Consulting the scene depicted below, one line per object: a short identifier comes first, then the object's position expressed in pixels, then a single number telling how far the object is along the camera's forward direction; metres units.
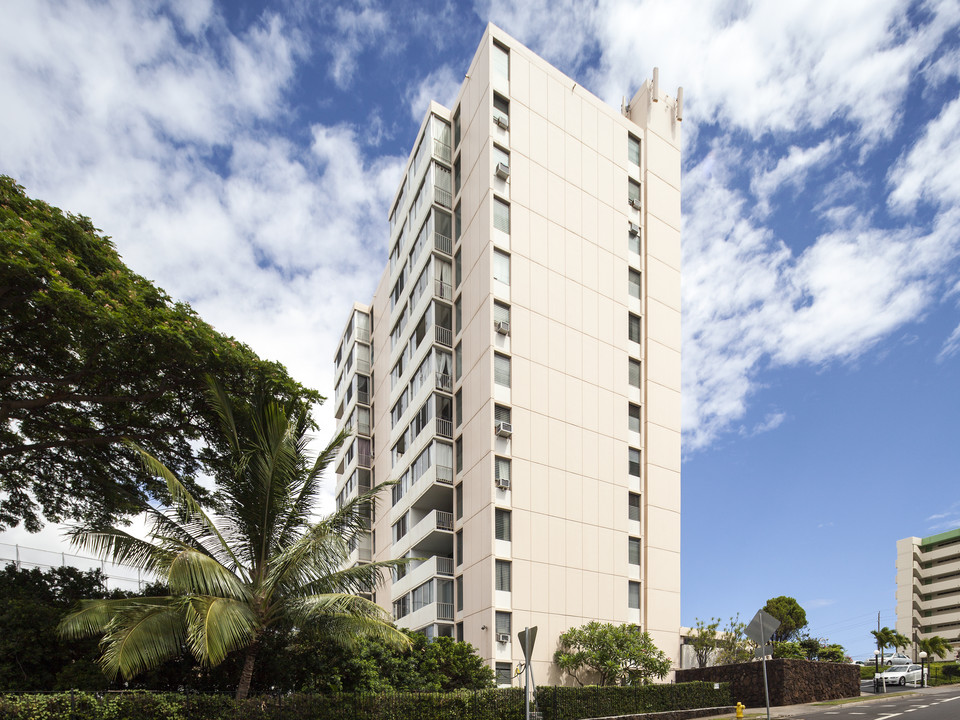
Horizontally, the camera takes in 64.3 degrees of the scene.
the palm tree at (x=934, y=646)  68.19
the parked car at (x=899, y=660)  52.00
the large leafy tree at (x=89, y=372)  19.23
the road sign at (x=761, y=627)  16.66
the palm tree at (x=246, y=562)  17.20
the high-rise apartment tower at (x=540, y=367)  35.09
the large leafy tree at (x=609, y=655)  32.47
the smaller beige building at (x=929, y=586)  103.06
